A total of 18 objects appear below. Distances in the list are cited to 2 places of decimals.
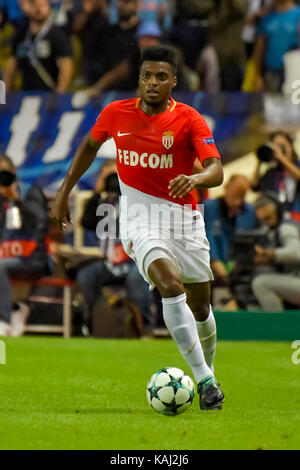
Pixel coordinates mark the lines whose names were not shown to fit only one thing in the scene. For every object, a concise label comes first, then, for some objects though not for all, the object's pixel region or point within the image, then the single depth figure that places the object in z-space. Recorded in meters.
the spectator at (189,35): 14.01
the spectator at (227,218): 12.80
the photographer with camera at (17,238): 12.91
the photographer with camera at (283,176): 12.76
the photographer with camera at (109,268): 12.57
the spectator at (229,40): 14.02
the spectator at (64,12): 14.30
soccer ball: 6.22
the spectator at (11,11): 14.79
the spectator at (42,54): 14.12
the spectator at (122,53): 13.76
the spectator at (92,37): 14.14
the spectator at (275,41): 13.64
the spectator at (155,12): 13.98
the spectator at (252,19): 13.94
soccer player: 6.50
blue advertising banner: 13.34
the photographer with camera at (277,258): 12.52
